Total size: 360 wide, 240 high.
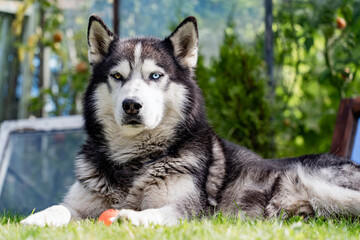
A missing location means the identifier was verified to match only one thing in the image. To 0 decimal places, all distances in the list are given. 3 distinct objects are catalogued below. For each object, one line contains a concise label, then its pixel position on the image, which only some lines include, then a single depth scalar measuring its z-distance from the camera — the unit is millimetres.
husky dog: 2832
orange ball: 2567
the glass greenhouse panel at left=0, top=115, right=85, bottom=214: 4938
